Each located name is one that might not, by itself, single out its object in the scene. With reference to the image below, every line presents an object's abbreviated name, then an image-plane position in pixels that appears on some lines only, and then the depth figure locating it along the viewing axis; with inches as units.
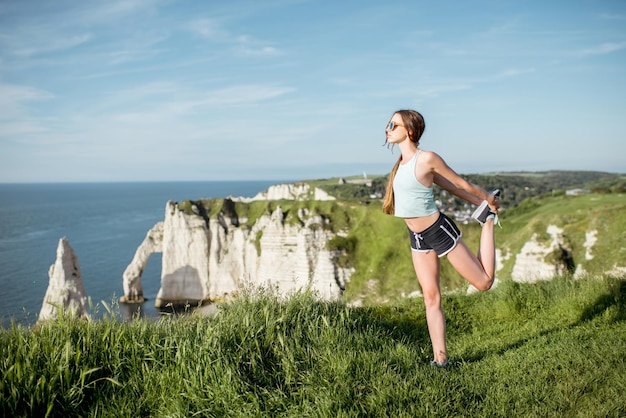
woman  212.1
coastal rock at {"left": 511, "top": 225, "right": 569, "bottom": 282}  1299.2
